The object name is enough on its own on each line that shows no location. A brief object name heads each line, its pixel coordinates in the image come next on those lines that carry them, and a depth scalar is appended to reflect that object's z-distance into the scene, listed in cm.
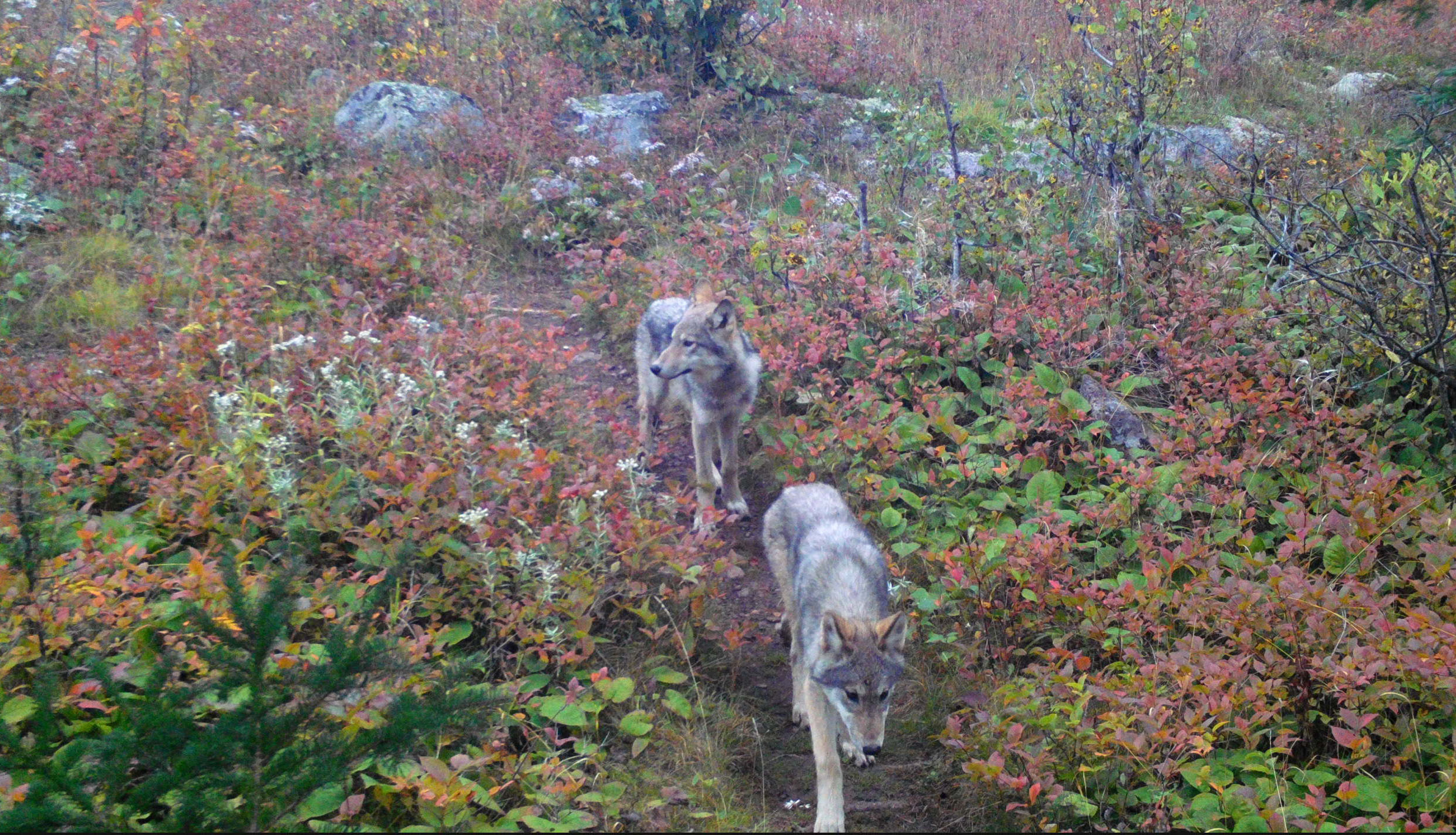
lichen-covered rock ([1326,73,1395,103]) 1502
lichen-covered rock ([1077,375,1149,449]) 648
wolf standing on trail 675
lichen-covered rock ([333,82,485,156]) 1055
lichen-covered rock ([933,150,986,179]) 1065
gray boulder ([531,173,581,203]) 985
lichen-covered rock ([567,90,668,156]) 1115
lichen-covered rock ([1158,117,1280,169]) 1078
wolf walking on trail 423
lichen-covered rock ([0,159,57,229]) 767
